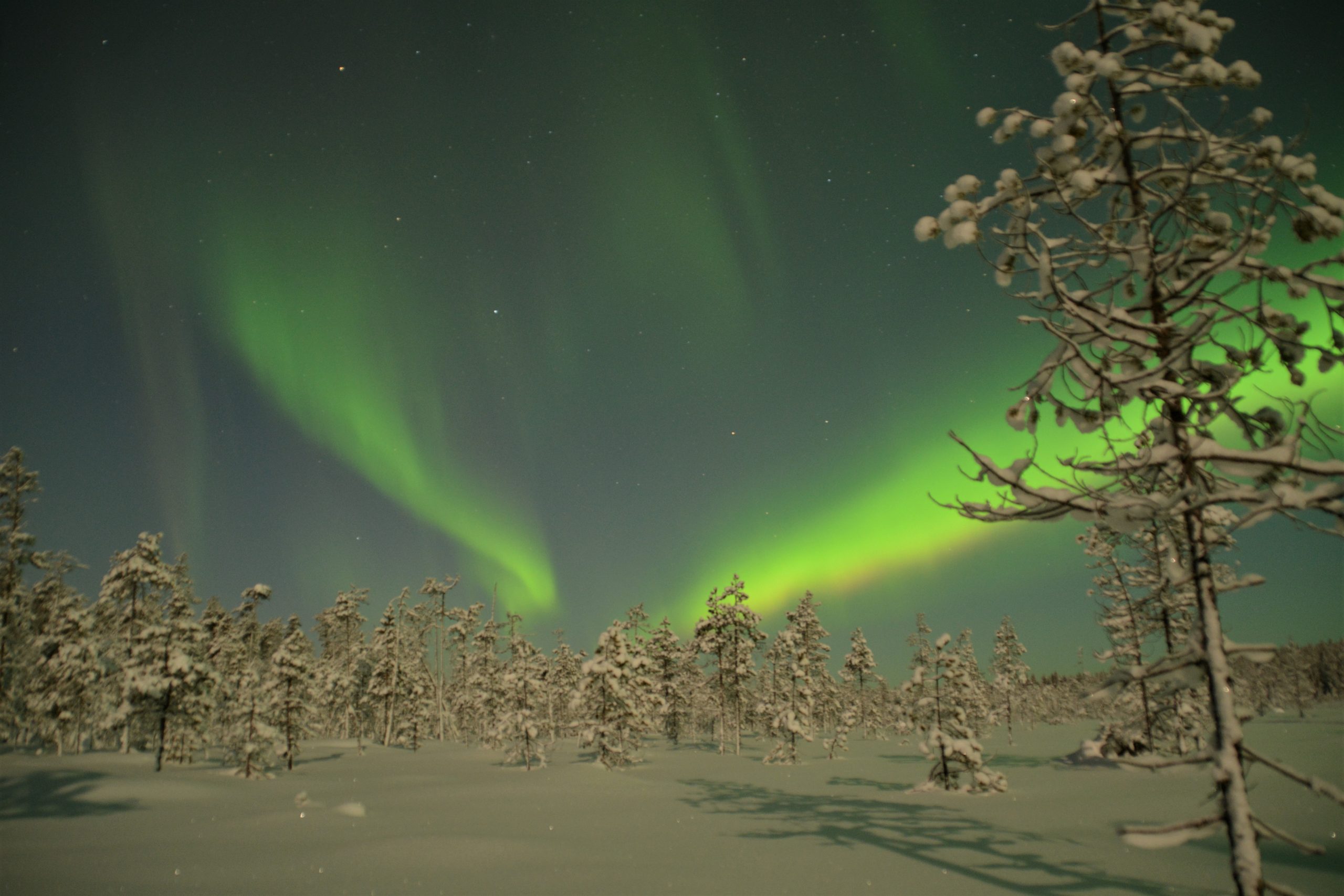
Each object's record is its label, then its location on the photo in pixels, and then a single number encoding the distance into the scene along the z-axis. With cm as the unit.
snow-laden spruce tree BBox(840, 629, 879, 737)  5734
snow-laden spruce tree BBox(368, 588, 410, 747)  5284
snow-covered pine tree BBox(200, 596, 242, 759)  4759
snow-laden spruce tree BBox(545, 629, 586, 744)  7431
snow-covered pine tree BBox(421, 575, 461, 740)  6091
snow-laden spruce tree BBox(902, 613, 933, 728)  2394
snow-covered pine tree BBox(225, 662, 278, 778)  3172
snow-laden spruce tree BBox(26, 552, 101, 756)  3484
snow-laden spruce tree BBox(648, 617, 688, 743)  5856
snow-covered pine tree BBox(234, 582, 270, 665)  6190
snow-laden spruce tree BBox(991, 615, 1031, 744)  7144
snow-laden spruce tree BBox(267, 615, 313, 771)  3847
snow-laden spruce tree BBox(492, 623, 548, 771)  3750
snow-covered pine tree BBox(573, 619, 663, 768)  3731
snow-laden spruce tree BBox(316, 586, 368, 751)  5600
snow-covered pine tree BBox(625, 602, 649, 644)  5416
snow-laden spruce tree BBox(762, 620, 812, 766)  4041
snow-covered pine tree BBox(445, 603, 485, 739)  6581
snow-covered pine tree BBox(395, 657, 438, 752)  5559
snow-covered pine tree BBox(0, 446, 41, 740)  2786
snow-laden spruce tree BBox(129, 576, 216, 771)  3005
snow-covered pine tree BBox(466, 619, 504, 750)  5700
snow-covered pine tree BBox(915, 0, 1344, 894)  407
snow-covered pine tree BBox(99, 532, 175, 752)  3142
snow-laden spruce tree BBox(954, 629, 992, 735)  5134
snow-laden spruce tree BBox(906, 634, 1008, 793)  2298
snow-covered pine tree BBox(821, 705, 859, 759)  4288
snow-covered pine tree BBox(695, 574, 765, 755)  4997
